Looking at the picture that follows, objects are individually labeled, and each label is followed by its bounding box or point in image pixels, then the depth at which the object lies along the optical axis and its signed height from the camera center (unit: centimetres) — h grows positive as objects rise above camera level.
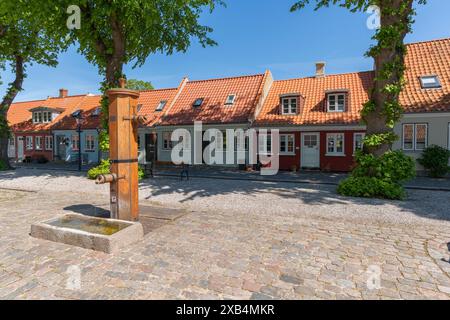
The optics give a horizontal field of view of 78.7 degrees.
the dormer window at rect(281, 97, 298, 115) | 1868 +282
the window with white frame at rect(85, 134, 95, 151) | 2519 +44
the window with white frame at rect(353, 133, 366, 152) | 1681 +40
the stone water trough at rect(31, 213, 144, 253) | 453 -153
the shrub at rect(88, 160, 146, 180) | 1337 -117
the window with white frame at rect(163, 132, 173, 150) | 2186 +46
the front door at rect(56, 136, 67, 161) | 2634 -11
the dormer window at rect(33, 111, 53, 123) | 2814 +313
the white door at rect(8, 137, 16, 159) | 2993 -23
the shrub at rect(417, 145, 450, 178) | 1422 -76
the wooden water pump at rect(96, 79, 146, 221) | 554 -11
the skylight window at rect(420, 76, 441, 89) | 1570 +374
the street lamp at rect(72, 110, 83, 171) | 2700 +326
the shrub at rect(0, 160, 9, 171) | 1848 -129
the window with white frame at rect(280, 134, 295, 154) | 1841 +18
